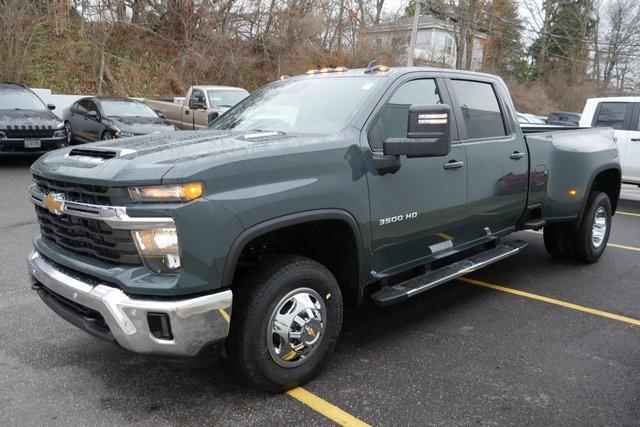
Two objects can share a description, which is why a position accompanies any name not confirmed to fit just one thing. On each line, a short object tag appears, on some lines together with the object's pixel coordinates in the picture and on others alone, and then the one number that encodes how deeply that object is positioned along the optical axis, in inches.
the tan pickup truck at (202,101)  537.3
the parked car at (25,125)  427.5
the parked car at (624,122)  396.2
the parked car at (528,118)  594.8
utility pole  919.7
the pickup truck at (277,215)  105.7
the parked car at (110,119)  488.7
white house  1469.0
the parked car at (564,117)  878.1
